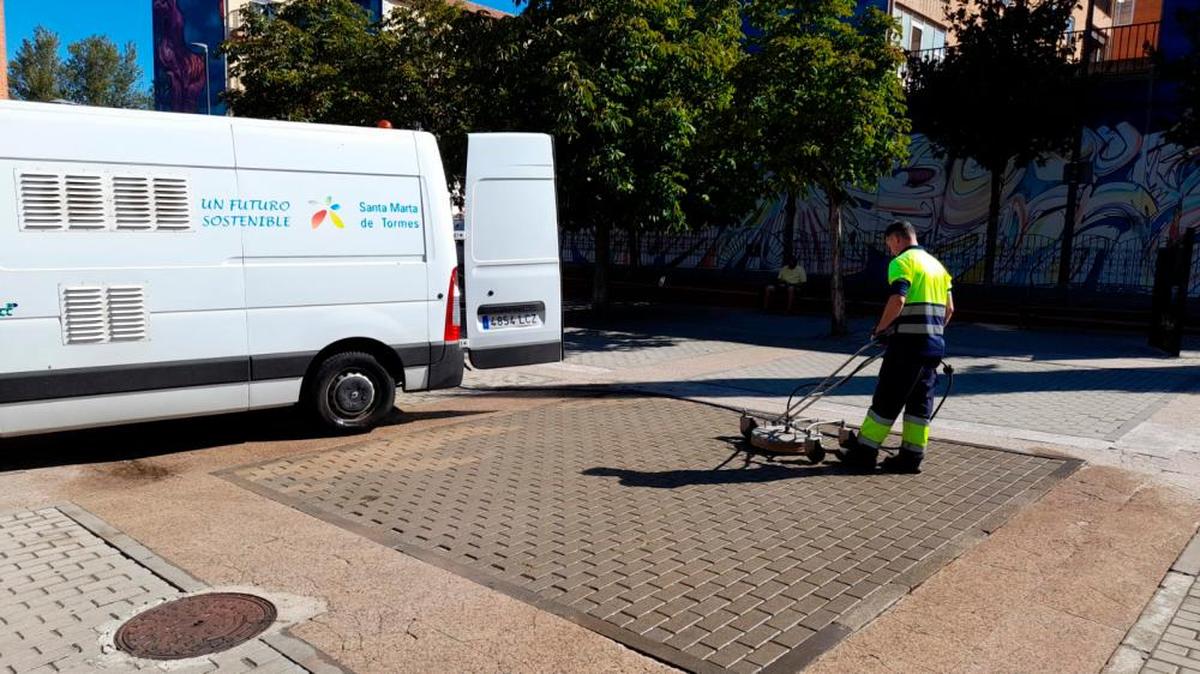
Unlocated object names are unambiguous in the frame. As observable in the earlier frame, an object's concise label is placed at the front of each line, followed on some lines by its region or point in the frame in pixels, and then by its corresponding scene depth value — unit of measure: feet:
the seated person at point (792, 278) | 61.33
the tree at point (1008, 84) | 51.96
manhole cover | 12.41
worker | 20.58
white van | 20.53
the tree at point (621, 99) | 45.96
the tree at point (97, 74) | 181.78
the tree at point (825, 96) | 43.29
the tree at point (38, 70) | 168.96
